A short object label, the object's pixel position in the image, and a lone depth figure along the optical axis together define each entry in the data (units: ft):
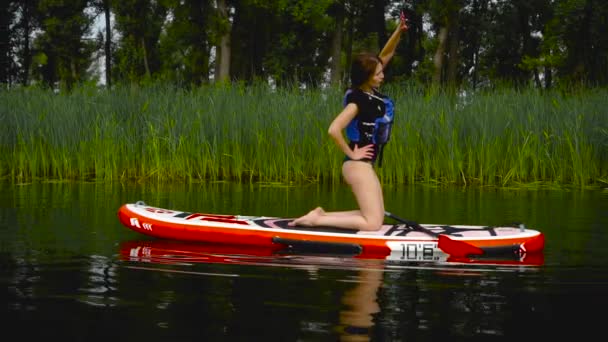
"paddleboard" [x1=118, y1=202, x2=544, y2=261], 21.06
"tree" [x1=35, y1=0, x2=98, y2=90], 121.70
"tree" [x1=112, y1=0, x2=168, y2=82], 109.29
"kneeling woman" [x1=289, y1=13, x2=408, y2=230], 21.47
